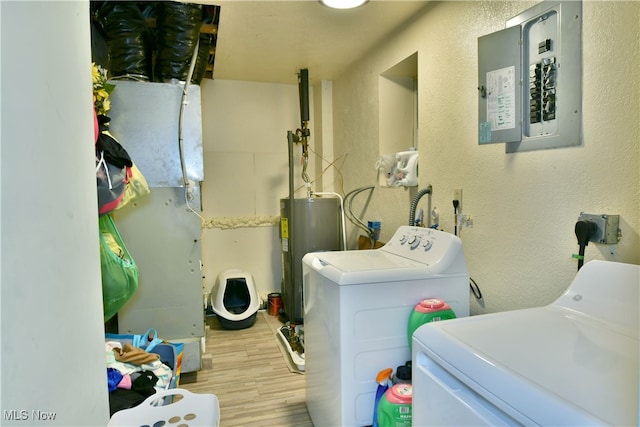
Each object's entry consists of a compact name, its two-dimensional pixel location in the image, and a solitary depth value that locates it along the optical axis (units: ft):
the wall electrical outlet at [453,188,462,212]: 6.59
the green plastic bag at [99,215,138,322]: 5.60
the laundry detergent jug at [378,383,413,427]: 4.66
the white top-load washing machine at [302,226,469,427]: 5.14
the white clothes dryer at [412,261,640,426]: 2.36
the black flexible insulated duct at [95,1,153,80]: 6.97
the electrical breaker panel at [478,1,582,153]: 4.56
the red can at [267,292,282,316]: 12.05
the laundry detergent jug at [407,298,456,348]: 5.14
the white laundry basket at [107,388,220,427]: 3.30
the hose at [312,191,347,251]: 9.81
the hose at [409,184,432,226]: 7.39
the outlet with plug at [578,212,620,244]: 4.14
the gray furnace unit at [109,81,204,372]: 7.27
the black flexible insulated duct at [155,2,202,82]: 7.15
